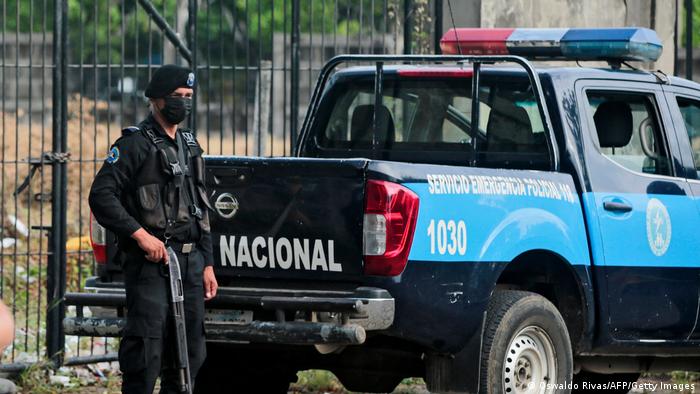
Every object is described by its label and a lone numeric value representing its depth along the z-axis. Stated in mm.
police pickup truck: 12430
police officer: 12141
